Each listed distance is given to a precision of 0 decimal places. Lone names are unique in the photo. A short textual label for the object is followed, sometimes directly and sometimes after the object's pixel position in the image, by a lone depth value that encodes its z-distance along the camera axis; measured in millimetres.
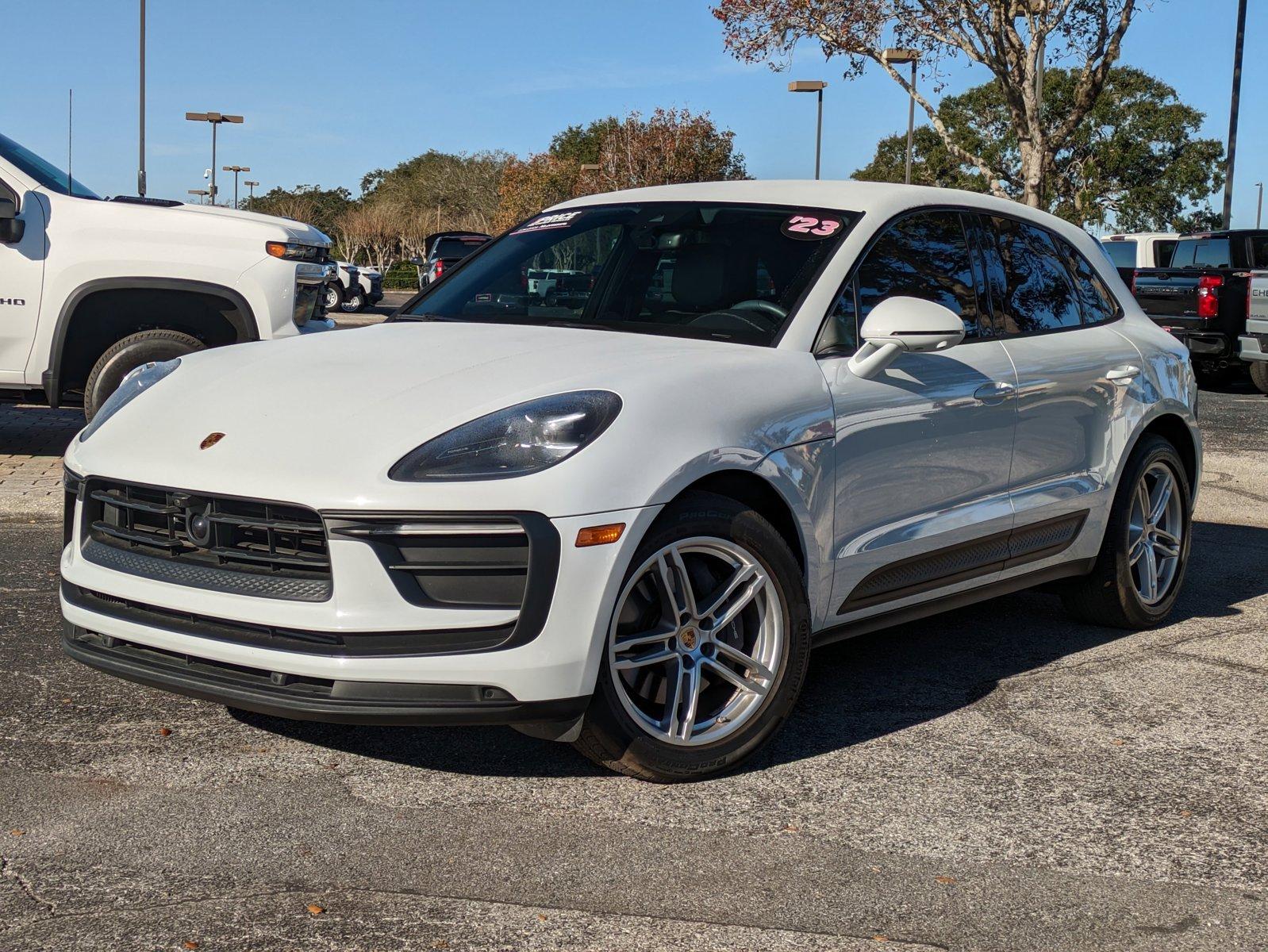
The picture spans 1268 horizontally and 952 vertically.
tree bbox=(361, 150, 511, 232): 78312
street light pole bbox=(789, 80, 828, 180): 40750
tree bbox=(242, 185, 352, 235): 92875
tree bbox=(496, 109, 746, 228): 56844
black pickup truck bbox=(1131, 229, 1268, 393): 17641
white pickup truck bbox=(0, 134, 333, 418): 8969
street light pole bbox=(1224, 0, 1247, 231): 30719
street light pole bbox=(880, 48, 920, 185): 25847
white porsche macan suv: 3494
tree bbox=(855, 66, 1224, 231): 54562
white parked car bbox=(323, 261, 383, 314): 34406
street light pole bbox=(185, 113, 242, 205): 45375
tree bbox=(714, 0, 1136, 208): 23062
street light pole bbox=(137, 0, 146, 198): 34719
